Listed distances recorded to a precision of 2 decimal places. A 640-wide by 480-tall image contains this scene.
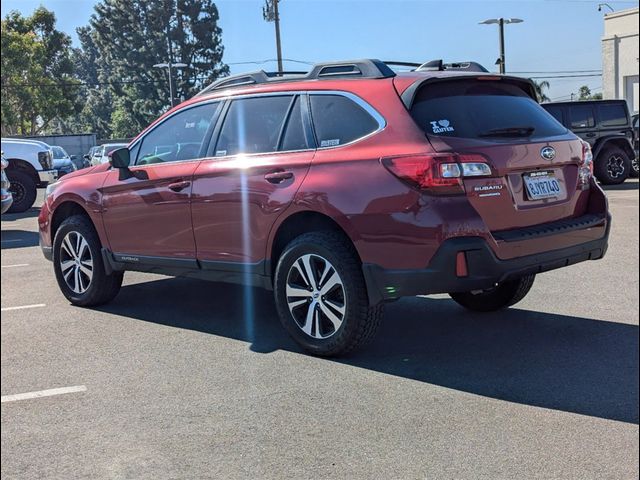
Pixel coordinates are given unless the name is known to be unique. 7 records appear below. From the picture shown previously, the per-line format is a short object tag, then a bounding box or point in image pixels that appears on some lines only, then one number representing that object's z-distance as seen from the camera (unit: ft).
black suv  49.37
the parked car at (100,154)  75.54
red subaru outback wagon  12.39
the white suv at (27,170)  48.57
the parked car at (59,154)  78.87
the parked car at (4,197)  29.94
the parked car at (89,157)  90.08
